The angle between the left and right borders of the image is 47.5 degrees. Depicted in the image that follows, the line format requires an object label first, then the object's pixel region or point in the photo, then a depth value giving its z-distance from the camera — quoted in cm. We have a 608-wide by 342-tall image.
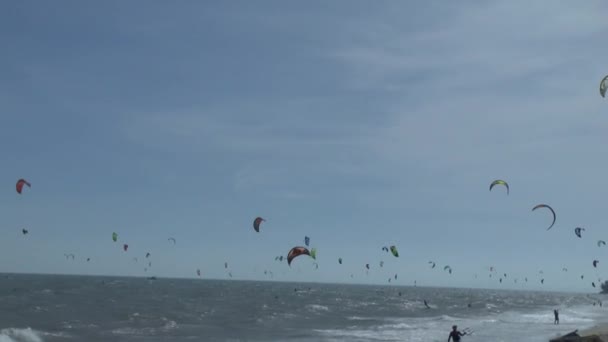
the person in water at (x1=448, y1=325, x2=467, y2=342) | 2241
